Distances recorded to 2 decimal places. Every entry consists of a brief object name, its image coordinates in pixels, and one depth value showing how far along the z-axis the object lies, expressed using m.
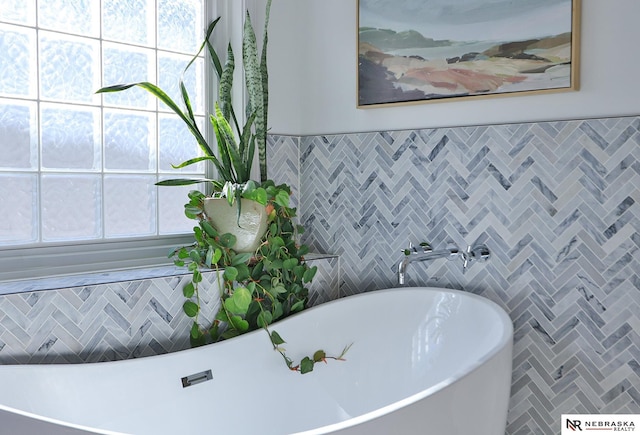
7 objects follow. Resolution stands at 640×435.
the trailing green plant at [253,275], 2.12
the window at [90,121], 1.99
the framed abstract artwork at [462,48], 2.06
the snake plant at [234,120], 2.27
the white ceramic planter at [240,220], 2.21
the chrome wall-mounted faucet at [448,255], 2.24
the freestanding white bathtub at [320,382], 1.47
